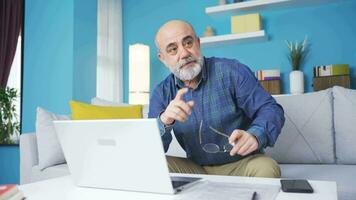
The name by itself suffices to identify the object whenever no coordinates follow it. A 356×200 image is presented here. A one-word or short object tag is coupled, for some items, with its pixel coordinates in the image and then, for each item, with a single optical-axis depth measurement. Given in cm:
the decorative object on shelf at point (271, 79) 287
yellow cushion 185
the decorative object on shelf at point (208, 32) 322
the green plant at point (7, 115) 310
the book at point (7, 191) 68
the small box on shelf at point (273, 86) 286
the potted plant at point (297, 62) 280
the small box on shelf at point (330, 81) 261
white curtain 354
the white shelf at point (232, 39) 296
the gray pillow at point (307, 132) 179
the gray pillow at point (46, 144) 193
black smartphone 71
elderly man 133
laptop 70
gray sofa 175
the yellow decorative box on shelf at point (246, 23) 298
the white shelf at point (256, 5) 290
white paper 69
